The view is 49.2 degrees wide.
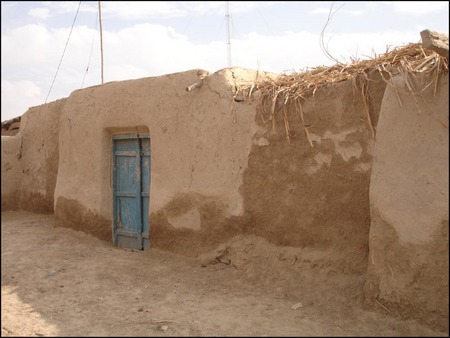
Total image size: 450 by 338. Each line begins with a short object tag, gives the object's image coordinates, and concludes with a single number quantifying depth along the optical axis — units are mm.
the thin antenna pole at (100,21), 10516
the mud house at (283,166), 3311
